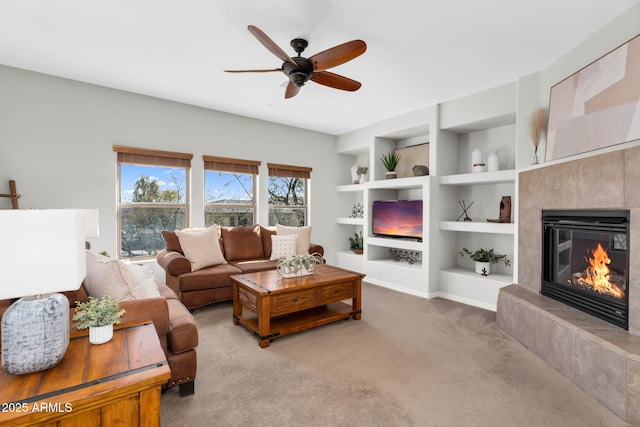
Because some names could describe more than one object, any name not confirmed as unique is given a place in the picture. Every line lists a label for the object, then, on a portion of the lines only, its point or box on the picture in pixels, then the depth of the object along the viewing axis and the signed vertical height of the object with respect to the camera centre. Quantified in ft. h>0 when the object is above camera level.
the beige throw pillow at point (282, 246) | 14.99 -1.91
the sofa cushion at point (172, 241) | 13.29 -1.47
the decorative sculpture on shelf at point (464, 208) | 14.98 -0.08
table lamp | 3.28 -0.77
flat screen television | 15.49 -0.61
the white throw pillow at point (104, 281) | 6.29 -1.52
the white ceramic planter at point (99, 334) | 4.78 -1.96
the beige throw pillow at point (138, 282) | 6.52 -1.62
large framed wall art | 7.24 +2.65
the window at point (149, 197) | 13.67 +0.43
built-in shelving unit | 12.68 +0.61
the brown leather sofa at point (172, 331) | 6.00 -2.56
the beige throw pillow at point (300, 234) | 15.65 -1.42
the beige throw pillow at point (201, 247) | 12.74 -1.71
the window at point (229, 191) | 15.96 +0.83
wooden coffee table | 9.14 -2.97
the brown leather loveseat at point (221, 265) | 11.79 -2.50
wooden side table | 3.37 -2.11
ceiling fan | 7.22 +3.70
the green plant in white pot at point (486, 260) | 13.32 -2.28
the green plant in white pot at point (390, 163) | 16.70 +2.37
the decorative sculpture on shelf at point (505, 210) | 12.56 -0.15
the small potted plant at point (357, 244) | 19.15 -2.36
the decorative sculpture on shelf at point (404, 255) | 16.51 -2.66
